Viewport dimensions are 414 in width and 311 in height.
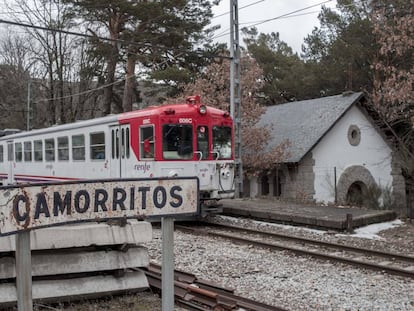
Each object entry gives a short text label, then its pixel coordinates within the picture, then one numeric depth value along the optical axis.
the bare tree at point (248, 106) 22.03
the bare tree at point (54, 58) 32.88
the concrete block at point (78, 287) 5.16
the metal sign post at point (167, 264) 4.20
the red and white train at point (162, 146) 11.70
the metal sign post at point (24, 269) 3.69
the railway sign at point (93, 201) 3.66
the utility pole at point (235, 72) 16.72
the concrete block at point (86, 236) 5.28
